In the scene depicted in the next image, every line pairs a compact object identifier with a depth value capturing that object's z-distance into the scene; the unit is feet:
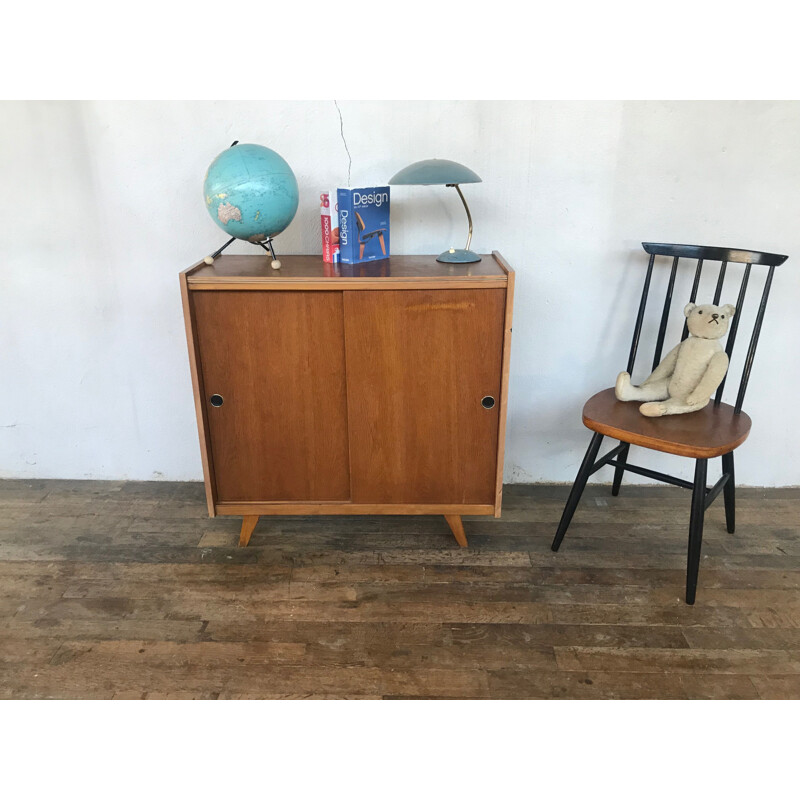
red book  6.85
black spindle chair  6.23
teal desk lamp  6.34
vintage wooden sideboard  6.29
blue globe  6.20
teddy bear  6.72
